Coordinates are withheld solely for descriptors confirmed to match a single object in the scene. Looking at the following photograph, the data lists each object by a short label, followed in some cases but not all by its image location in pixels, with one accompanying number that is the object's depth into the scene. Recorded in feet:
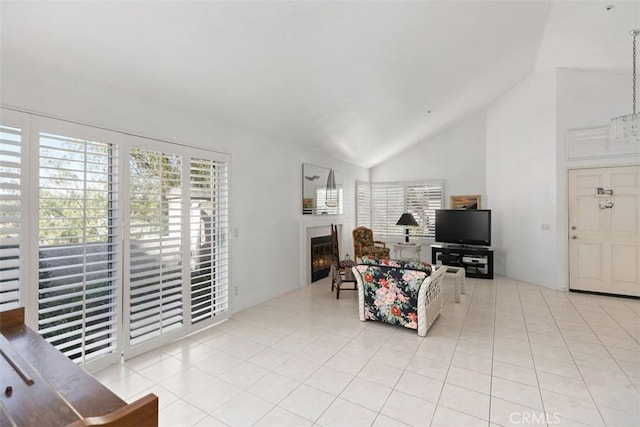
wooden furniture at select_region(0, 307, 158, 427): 2.51
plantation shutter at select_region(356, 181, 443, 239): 23.44
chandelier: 10.12
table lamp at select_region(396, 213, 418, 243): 20.45
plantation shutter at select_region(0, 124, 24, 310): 6.89
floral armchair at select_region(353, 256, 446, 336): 10.84
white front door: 14.90
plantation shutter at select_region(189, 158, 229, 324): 11.27
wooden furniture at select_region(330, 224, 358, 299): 15.53
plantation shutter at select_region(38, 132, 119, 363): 7.60
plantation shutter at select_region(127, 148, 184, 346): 9.41
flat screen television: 19.38
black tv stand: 19.16
